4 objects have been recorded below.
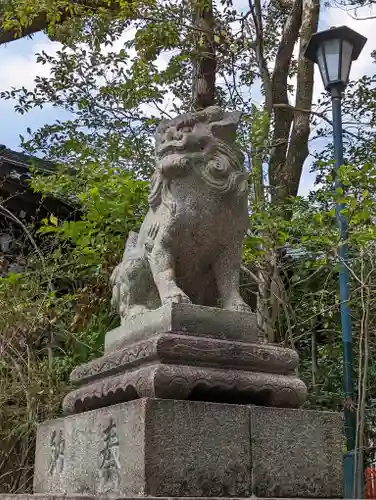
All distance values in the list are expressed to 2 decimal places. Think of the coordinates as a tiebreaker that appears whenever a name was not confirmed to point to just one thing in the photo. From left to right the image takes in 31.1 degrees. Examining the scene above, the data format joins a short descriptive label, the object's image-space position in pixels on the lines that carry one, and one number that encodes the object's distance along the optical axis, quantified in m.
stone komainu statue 3.81
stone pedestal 3.04
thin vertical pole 5.44
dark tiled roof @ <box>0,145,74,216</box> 8.45
